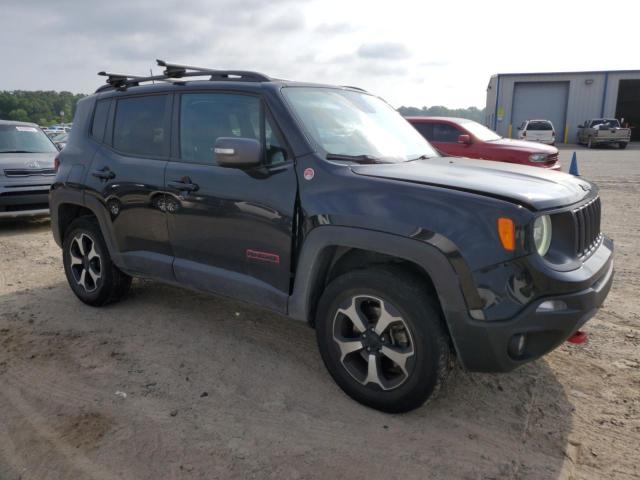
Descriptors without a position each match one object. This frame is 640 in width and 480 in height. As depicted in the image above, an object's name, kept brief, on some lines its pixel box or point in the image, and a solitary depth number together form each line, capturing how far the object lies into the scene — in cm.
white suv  2545
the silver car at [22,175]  776
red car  952
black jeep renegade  248
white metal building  3434
